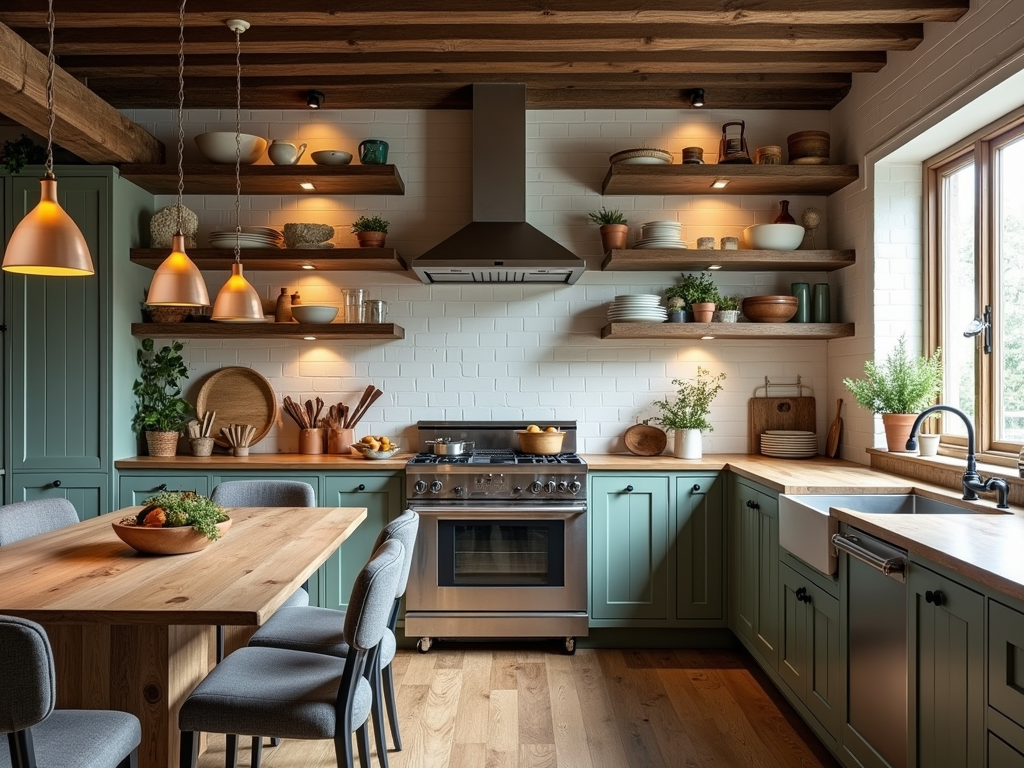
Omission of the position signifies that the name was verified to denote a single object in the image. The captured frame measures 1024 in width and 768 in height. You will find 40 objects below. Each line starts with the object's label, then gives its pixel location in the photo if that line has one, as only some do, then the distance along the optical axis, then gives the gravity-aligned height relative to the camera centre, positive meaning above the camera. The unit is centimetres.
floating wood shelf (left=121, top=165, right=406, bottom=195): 399 +114
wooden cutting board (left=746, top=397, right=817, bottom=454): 437 -19
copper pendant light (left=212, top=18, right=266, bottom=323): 271 +30
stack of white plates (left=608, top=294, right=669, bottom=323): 410 +42
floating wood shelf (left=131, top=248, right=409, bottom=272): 403 +70
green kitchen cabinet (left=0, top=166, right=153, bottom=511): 388 +14
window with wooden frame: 302 +44
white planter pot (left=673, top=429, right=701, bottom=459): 412 -34
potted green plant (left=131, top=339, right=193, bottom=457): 413 -9
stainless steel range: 378 -88
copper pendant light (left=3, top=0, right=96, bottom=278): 201 +40
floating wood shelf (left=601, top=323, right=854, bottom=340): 401 +29
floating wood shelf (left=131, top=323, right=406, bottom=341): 409 +30
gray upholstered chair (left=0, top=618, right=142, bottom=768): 140 -63
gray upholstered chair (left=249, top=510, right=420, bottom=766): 226 -81
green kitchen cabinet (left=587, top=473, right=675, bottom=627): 385 -85
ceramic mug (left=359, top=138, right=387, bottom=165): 413 +130
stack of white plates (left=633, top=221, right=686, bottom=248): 408 +83
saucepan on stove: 405 -35
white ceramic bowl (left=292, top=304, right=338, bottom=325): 409 +39
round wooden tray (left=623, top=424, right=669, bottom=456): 433 -33
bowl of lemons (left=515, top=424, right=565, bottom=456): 414 -32
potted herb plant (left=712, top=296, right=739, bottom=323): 413 +42
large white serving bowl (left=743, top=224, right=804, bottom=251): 410 +82
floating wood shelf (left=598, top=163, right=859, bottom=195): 398 +113
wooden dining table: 165 -51
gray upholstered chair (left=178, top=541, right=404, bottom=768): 184 -81
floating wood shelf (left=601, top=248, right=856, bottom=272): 400 +69
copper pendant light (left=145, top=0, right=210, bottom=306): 246 +33
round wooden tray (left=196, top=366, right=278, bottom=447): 441 -10
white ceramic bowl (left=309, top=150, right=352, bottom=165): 405 +126
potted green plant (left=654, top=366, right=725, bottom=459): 414 -16
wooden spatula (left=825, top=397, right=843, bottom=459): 416 -29
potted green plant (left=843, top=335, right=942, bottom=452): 339 -4
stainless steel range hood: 406 +118
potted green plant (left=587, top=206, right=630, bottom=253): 416 +87
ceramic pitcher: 408 +129
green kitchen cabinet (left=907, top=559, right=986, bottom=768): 173 -72
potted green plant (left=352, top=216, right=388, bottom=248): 413 +87
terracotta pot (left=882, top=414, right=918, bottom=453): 341 -21
